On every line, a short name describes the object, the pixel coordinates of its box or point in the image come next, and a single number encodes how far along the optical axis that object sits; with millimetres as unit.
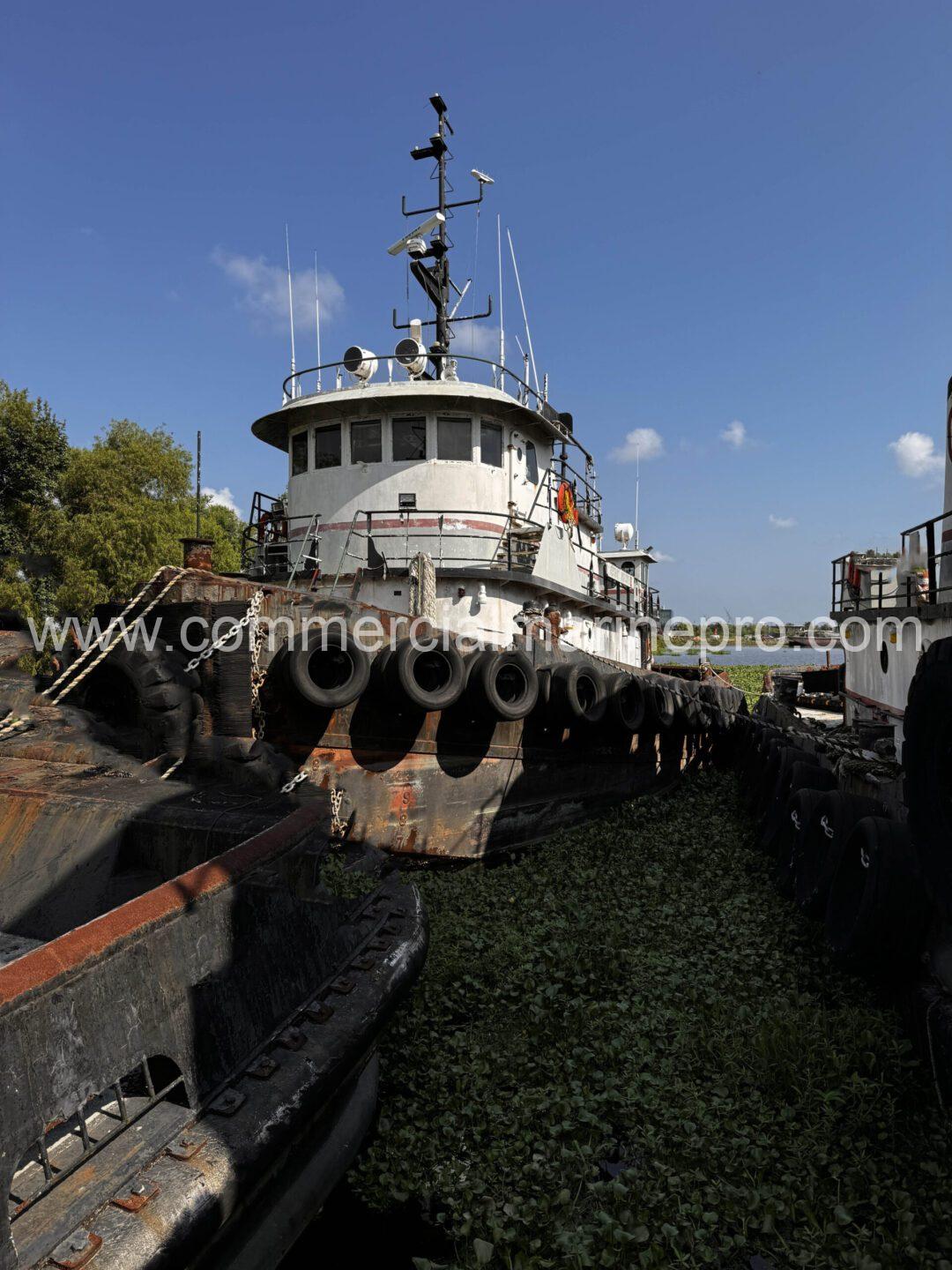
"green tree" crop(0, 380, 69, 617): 25016
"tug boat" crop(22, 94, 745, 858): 6156
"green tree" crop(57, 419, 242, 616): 24625
